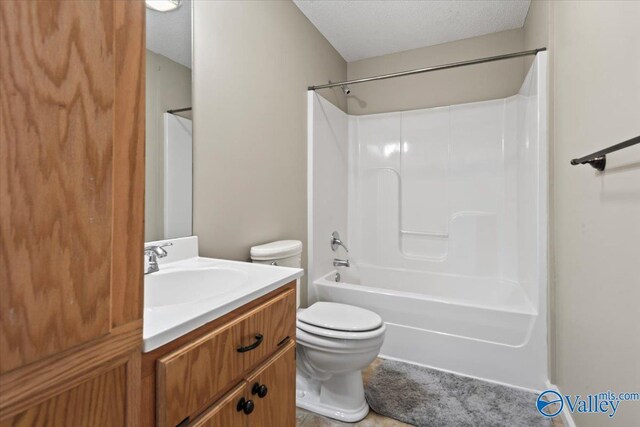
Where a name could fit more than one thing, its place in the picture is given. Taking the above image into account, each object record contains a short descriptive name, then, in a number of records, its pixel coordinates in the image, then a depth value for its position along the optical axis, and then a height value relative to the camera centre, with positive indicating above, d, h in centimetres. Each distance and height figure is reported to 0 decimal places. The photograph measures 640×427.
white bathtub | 174 -72
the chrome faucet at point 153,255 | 109 -15
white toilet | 145 -67
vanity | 61 -32
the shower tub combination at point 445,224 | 179 -8
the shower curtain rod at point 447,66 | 176 +95
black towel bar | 97 +19
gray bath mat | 149 -100
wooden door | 37 +1
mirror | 121 +38
